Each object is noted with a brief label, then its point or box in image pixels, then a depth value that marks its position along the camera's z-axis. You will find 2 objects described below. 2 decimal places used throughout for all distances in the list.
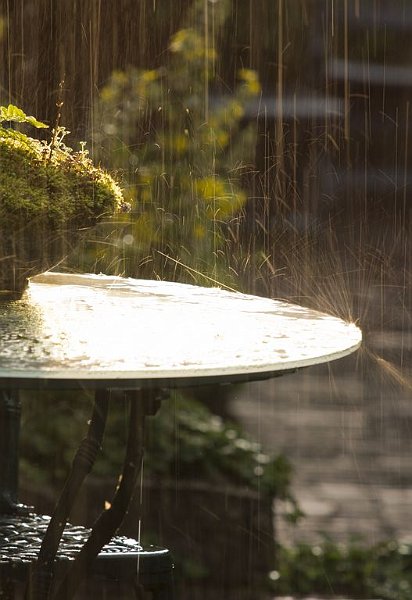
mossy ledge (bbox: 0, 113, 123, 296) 5.31
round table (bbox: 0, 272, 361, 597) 5.02
